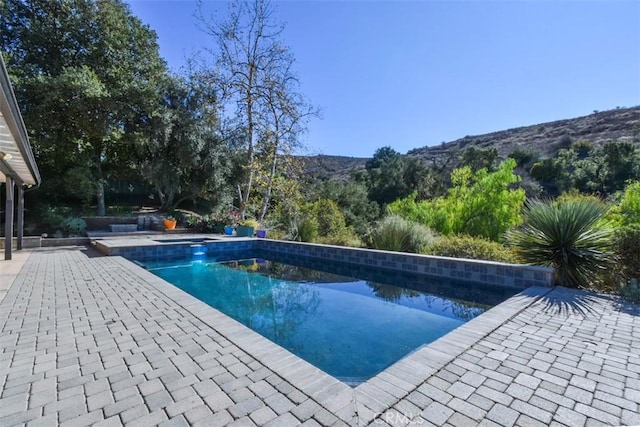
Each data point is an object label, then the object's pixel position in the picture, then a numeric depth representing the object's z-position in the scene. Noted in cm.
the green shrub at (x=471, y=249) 610
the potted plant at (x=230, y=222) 1227
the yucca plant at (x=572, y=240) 448
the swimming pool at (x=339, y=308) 329
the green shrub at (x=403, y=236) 753
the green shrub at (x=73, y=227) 1199
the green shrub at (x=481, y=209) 830
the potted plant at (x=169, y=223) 1335
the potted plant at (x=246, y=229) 1154
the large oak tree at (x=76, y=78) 1115
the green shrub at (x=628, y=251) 412
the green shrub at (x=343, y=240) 901
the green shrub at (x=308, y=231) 1009
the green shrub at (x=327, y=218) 1106
